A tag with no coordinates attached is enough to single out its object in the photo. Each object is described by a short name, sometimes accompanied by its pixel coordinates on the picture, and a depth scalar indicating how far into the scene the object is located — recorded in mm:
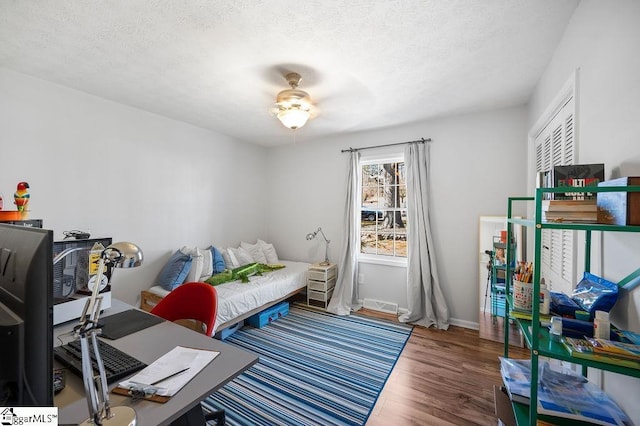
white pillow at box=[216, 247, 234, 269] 3652
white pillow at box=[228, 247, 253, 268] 3723
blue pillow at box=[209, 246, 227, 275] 3484
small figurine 1541
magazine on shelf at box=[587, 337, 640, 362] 852
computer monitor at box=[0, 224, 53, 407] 510
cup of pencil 1339
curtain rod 3357
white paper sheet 924
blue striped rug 1872
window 3764
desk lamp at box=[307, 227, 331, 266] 4139
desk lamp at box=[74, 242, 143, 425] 667
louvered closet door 1645
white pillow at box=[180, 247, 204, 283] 3008
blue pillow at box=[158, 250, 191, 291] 2908
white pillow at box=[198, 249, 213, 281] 3217
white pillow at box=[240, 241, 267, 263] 4133
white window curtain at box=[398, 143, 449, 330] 3244
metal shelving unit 893
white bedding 2707
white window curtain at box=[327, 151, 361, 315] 3760
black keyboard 1000
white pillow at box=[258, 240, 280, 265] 4242
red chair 1648
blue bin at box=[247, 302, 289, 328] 3180
